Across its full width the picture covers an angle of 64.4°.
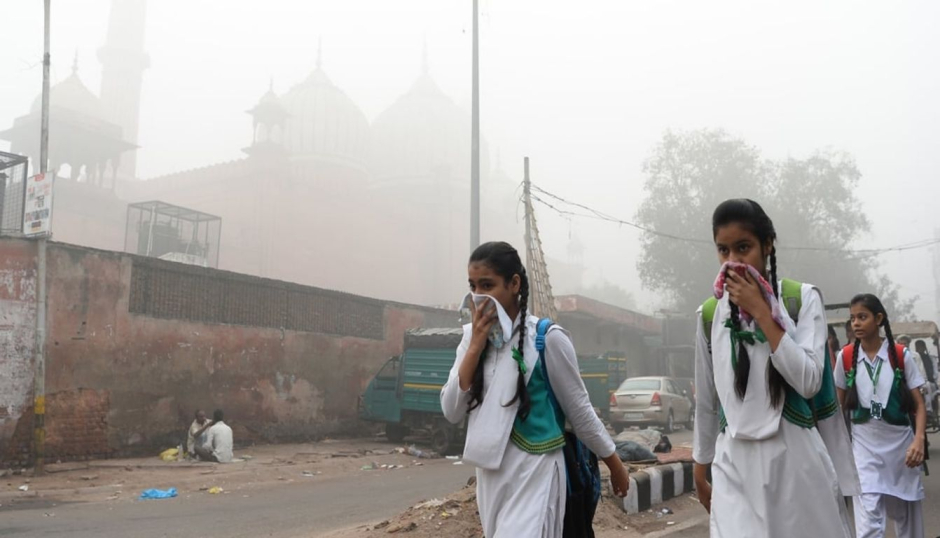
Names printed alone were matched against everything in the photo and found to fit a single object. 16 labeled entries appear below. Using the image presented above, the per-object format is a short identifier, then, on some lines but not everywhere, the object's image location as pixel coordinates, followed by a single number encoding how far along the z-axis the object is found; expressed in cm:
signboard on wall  1139
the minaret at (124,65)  4809
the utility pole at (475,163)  1573
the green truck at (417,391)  1438
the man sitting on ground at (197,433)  1317
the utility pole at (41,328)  1096
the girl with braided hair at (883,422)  456
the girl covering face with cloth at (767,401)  217
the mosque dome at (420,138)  4925
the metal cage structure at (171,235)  2411
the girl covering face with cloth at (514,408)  259
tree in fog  4181
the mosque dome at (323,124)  4444
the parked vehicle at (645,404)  1817
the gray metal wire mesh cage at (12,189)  1389
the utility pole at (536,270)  1748
